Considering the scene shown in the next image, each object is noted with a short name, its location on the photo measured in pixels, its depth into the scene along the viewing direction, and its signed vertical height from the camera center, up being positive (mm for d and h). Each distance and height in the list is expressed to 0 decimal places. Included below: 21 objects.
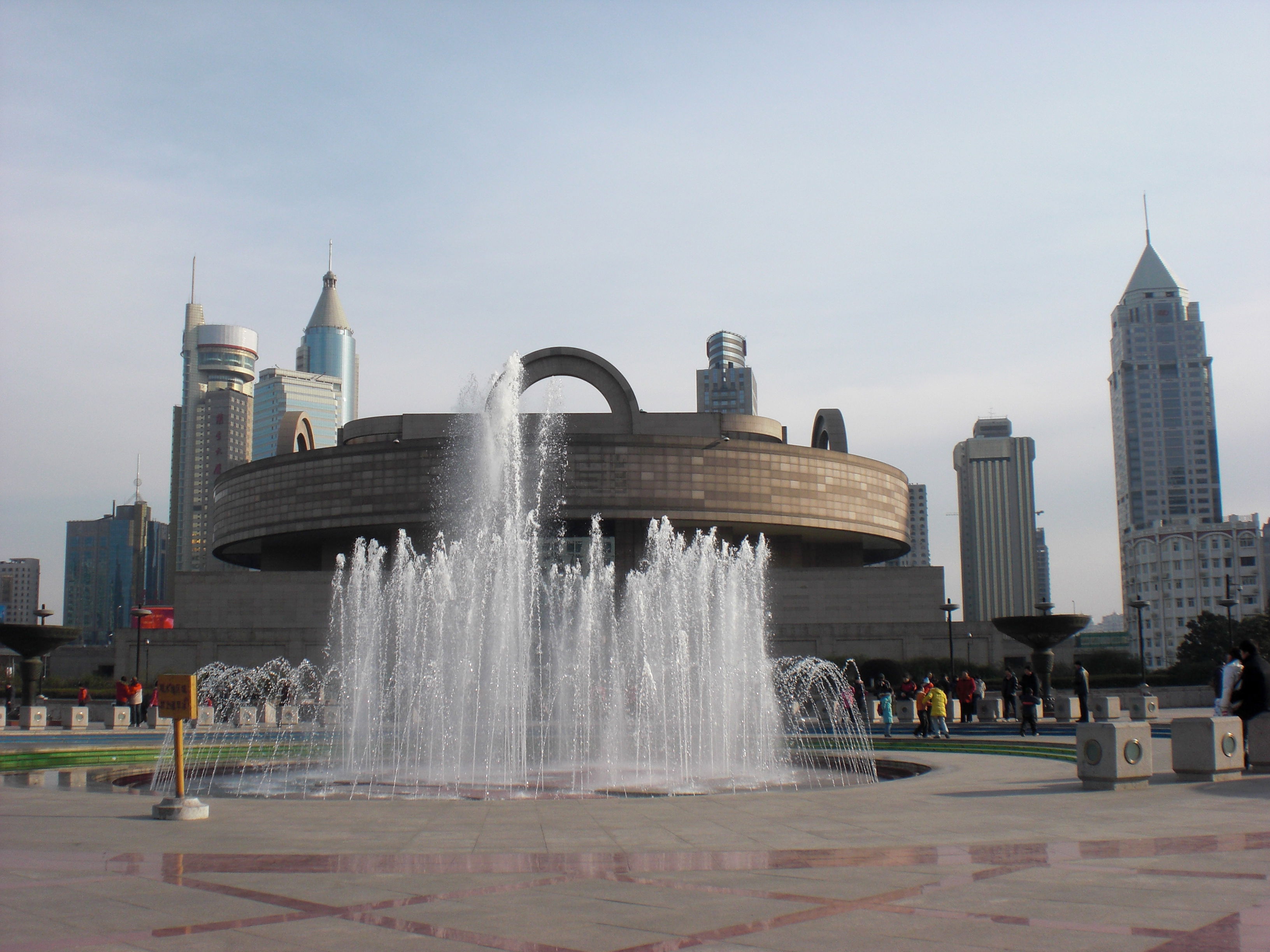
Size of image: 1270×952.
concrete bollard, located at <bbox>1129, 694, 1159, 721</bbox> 26734 -2183
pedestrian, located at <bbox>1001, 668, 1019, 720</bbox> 28531 -1954
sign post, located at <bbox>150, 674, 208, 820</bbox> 11141 -824
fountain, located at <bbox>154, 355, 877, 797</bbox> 16766 -1429
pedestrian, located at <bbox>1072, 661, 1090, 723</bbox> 24672 -1562
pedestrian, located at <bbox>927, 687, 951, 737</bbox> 22750 -1838
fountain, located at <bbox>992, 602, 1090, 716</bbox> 30281 -283
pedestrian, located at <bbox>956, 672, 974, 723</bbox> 27578 -1797
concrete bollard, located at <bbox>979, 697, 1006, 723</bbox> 29542 -2385
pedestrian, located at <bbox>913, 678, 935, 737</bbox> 23672 -2004
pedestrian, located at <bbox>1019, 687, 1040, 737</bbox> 22656 -1812
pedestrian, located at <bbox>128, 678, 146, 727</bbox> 29766 -1905
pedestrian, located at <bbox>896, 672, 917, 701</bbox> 31500 -1964
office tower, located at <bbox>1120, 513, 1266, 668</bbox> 116062 +4664
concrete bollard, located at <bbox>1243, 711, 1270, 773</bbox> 13633 -1538
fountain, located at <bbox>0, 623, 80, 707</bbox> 29750 -349
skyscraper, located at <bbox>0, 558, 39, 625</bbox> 185125 +6205
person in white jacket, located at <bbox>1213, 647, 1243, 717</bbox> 14461 -862
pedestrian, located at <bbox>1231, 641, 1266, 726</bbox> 13680 -881
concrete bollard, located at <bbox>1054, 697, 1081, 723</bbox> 27094 -2190
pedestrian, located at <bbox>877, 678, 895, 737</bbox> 24797 -1940
